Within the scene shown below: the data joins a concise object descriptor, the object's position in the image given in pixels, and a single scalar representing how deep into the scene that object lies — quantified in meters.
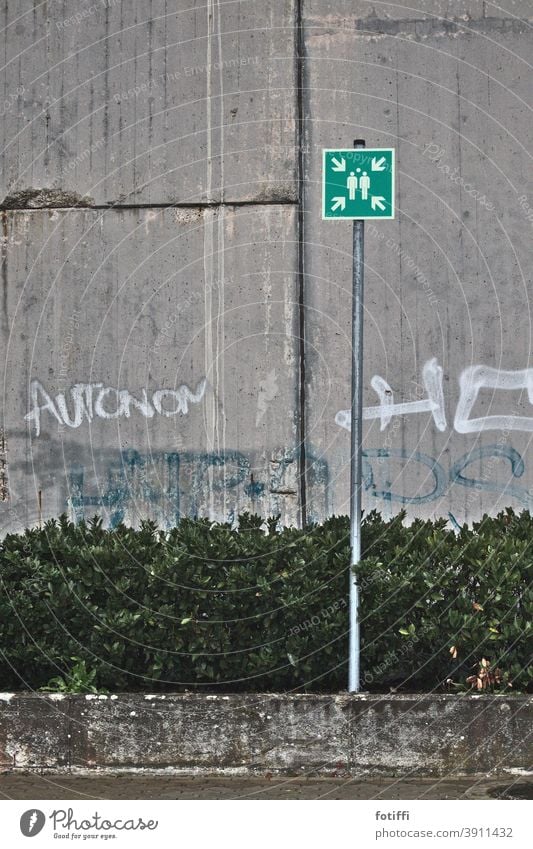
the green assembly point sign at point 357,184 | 6.14
